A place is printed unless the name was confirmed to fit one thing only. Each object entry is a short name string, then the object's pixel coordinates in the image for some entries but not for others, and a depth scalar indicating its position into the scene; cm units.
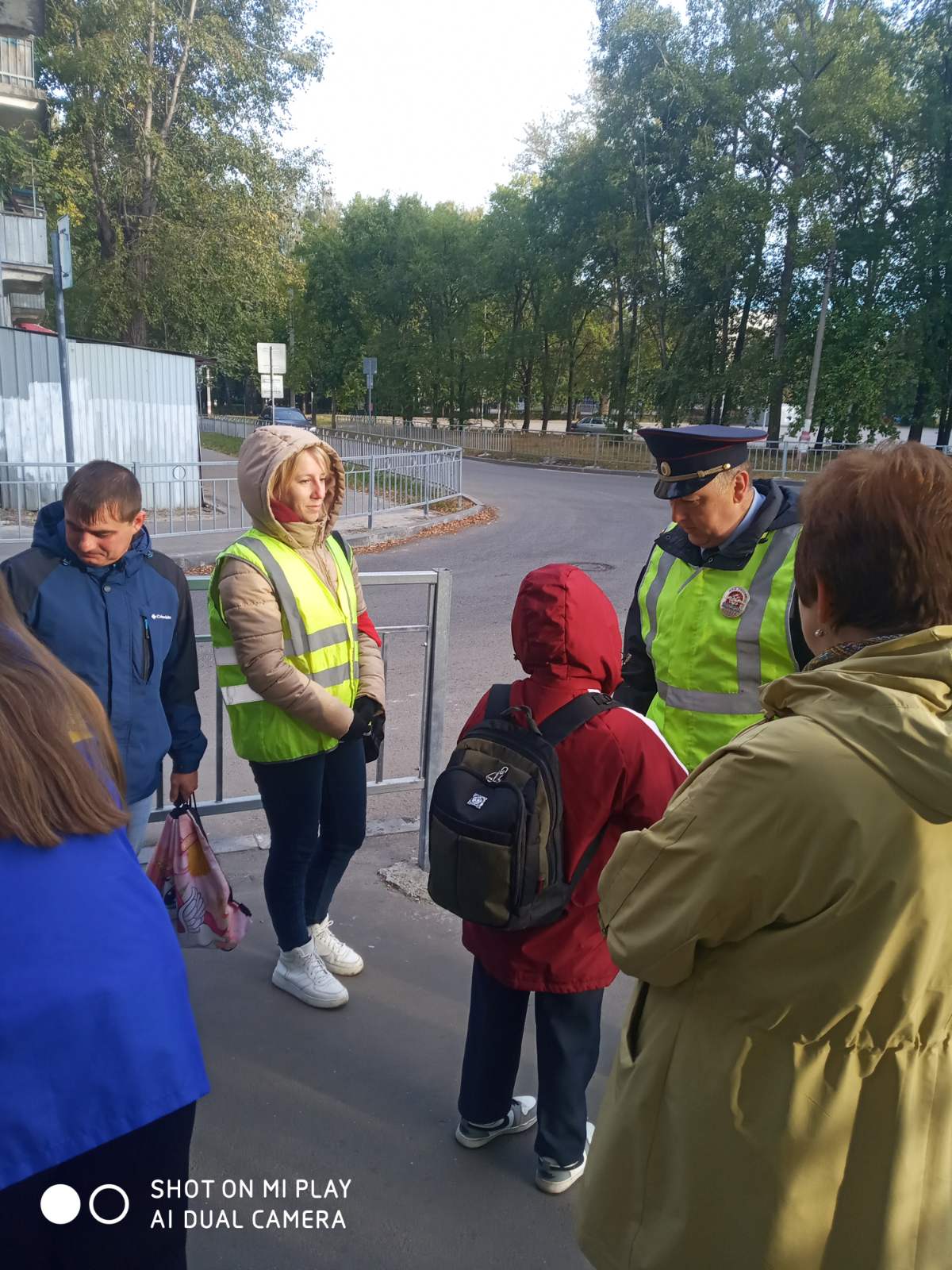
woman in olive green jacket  122
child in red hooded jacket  218
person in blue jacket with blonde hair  132
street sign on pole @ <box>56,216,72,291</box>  1106
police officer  261
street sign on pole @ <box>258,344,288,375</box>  2064
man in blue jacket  276
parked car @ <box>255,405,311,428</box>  3928
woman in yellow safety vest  292
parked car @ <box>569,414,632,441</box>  4231
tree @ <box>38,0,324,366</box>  2444
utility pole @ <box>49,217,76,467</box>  1133
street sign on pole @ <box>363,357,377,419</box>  2931
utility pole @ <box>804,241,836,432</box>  2755
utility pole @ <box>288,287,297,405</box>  5517
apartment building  1953
